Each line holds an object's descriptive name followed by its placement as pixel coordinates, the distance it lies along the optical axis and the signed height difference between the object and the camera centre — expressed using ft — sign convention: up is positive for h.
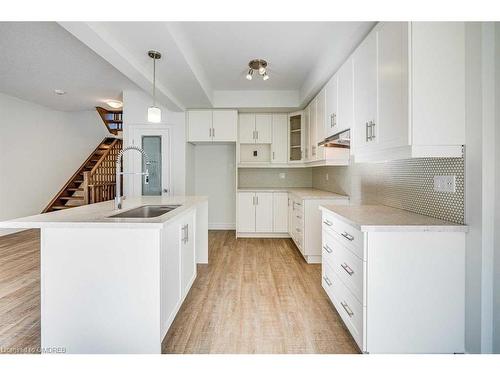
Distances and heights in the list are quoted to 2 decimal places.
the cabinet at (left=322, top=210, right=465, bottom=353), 5.16 -2.06
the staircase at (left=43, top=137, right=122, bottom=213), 18.90 +0.08
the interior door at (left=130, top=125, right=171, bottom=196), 15.20 +1.31
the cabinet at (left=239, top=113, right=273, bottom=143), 16.69 +3.51
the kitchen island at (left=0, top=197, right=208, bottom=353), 5.39 -2.06
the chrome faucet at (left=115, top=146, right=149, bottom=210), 7.32 -0.11
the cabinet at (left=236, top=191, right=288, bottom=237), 15.92 -1.60
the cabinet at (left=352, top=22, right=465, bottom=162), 5.08 +1.83
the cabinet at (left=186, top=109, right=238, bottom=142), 15.71 +3.43
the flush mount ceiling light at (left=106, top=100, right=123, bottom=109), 18.03 +5.51
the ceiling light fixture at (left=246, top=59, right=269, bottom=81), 11.29 +5.05
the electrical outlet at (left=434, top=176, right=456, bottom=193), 5.49 +0.00
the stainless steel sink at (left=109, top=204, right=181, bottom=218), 7.32 -0.79
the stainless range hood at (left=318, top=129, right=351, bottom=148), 8.50 +1.47
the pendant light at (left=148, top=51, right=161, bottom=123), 8.68 +2.37
